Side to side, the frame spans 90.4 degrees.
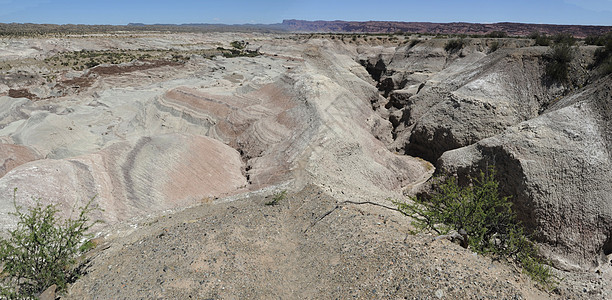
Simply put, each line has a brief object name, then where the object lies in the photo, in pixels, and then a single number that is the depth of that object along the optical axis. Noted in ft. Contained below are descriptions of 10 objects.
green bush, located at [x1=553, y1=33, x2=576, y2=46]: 83.38
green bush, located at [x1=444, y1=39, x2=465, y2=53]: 105.03
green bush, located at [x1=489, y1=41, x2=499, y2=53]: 102.78
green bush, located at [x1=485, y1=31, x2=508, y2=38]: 150.84
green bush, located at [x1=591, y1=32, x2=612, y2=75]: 51.89
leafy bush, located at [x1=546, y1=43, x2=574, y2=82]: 51.93
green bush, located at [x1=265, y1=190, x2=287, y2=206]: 37.01
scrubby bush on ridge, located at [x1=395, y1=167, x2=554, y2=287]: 24.00
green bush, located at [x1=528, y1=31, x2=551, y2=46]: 85.38
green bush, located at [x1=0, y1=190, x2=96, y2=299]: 21.84
